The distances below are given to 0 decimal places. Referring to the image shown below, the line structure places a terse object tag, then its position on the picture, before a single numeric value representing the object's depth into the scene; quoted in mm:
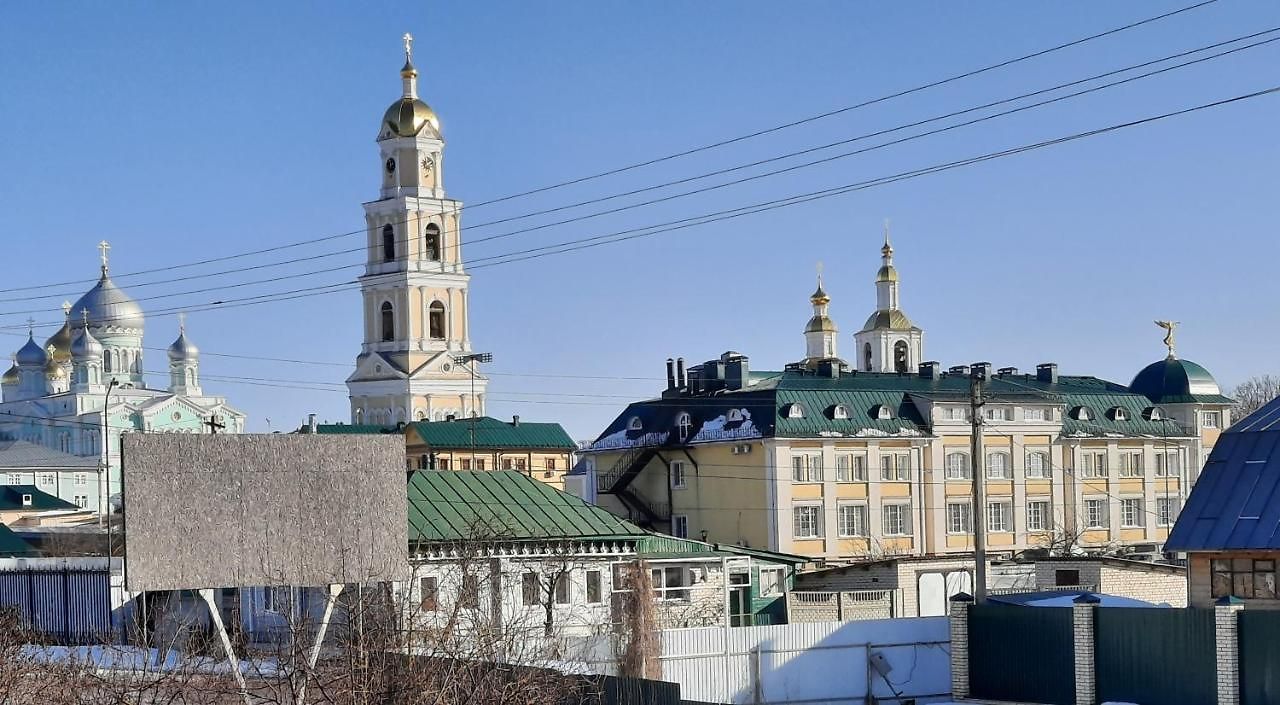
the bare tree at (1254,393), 129125
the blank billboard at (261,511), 23062
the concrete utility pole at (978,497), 33969
